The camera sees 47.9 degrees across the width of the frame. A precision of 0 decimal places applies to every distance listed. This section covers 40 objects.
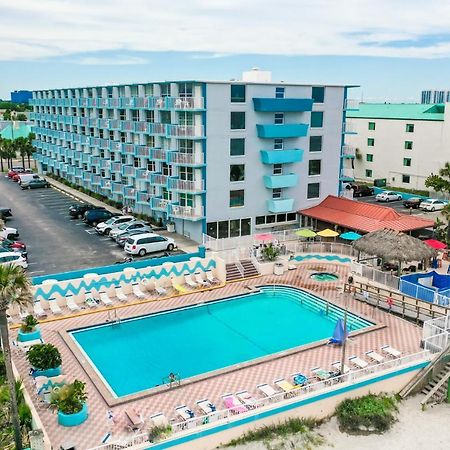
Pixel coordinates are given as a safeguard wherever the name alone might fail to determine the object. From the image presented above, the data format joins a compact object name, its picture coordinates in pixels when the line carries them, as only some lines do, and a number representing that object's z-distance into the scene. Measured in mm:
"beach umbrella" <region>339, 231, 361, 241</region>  36562
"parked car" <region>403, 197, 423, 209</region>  56188
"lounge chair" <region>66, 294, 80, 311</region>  28891
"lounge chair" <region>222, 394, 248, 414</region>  19141
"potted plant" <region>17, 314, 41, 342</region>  24391
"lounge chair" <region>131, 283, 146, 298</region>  30891
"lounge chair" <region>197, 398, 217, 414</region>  19250
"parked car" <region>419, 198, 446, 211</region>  54884
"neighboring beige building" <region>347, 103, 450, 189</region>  61688
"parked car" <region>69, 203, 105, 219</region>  49656
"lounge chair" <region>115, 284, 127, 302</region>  30406
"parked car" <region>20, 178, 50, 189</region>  65625
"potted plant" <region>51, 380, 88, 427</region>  18547
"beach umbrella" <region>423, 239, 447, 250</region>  34156
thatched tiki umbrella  29578
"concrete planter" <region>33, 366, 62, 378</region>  21453
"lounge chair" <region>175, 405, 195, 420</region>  18767
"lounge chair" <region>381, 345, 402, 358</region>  23597
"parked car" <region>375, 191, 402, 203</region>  59750
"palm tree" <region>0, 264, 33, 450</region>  14958
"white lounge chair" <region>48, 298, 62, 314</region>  28547
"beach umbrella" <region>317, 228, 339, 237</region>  37375
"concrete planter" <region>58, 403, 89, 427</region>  18516
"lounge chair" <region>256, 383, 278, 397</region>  20359
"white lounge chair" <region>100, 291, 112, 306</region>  29800
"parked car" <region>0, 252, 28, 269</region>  33594
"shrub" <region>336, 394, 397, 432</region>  20141
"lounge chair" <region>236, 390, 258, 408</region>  19484
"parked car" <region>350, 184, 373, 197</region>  62312
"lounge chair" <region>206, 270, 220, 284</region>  33494
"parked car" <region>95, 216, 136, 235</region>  43656
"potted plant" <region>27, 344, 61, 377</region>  21141
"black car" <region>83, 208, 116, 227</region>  46875
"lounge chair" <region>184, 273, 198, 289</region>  32581
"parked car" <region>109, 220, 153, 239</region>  41625
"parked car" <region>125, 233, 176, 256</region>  37719
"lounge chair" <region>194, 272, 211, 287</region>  32869
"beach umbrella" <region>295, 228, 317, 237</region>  37969
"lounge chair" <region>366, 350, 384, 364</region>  23094
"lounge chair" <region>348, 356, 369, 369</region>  22514
